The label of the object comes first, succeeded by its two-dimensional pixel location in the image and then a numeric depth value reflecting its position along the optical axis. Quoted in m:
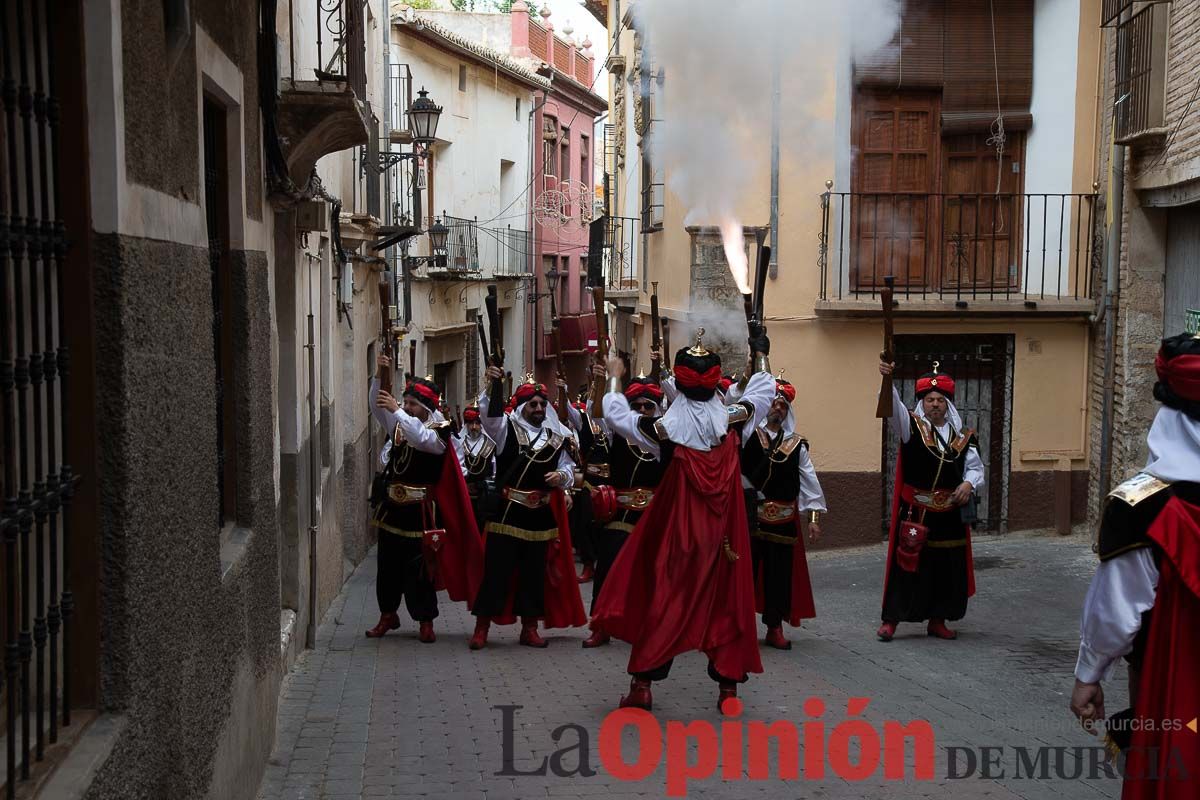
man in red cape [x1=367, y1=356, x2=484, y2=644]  10.02
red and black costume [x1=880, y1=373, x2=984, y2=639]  9.66
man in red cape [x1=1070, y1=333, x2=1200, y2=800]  4.35
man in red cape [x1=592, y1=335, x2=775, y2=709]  7.39
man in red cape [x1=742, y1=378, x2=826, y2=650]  9.71
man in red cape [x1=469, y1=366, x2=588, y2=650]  9.80
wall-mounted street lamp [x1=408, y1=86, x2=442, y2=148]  16.36
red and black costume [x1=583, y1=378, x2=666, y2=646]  9.87
